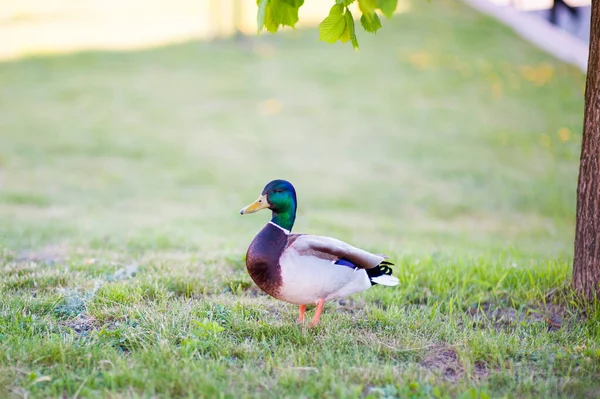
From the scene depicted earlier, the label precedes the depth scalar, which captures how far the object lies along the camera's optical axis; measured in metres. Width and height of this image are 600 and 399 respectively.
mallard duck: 7.09
